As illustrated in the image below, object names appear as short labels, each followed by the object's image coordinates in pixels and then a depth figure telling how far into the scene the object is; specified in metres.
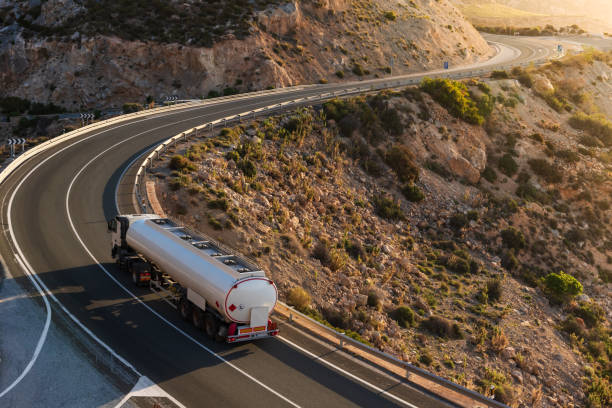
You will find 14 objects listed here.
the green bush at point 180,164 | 33.47
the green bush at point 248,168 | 35.34
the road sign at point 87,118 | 51.49
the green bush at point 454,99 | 53.25
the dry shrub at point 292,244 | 29.53
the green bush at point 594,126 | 61.81
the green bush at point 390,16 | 86.50
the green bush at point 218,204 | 29.64
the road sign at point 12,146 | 36.44
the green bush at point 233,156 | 36.41
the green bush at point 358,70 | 73.62
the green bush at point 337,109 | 47.28
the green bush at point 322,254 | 30.31
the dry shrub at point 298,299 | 23.61
